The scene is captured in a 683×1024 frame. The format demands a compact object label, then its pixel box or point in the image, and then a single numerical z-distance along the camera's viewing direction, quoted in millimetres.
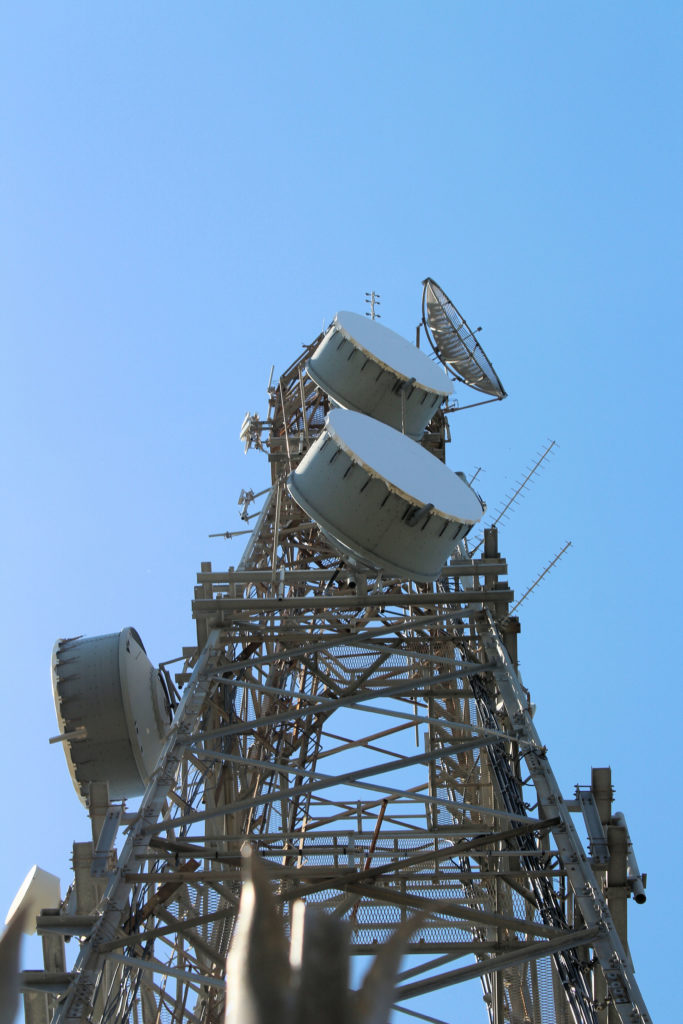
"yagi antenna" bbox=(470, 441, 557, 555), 20484
